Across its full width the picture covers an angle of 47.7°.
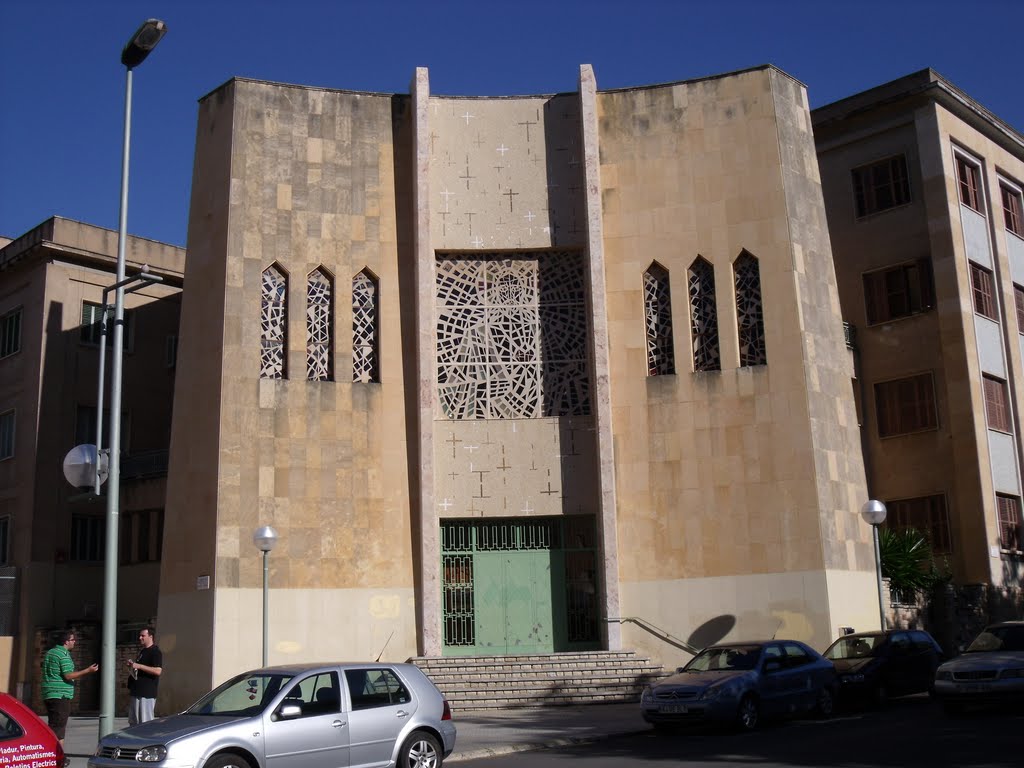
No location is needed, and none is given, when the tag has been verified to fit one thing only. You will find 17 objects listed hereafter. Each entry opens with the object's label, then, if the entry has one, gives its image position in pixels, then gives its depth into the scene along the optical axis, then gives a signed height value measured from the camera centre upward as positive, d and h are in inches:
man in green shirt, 538.0 -31.7
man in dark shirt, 554.3 -35.1
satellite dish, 588.1 +73.6
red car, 382.6 -41.5
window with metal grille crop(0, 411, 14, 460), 1186.0 +182.8
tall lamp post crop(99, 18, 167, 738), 534.0 +91.4
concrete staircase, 807.1 -58.0
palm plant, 972.6 +17.4
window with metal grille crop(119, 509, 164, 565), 1101.7 +70.2
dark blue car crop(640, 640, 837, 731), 593.6 -51.6
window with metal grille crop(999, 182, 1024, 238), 1234.6 +389.9
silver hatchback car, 408.5 -43.9
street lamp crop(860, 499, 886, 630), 806.5 +47.8
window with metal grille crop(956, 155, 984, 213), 1160.2 +395.7
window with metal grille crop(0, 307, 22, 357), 1210.0 +291.9
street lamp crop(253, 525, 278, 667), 717.3 +41.2
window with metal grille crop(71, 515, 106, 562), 1157.7 +72.6
